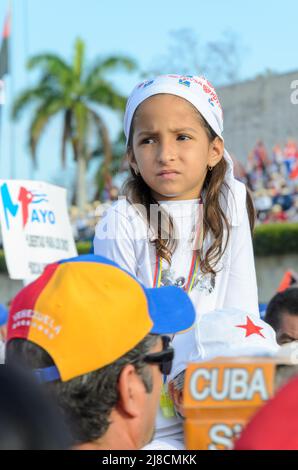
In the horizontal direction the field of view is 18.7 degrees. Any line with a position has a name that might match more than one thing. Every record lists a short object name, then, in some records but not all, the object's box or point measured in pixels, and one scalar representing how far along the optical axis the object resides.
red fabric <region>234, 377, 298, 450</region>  1.15
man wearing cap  1.92
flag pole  36.34
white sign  7.89
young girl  3.21
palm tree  36.44
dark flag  17.25
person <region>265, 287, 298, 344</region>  4.55
